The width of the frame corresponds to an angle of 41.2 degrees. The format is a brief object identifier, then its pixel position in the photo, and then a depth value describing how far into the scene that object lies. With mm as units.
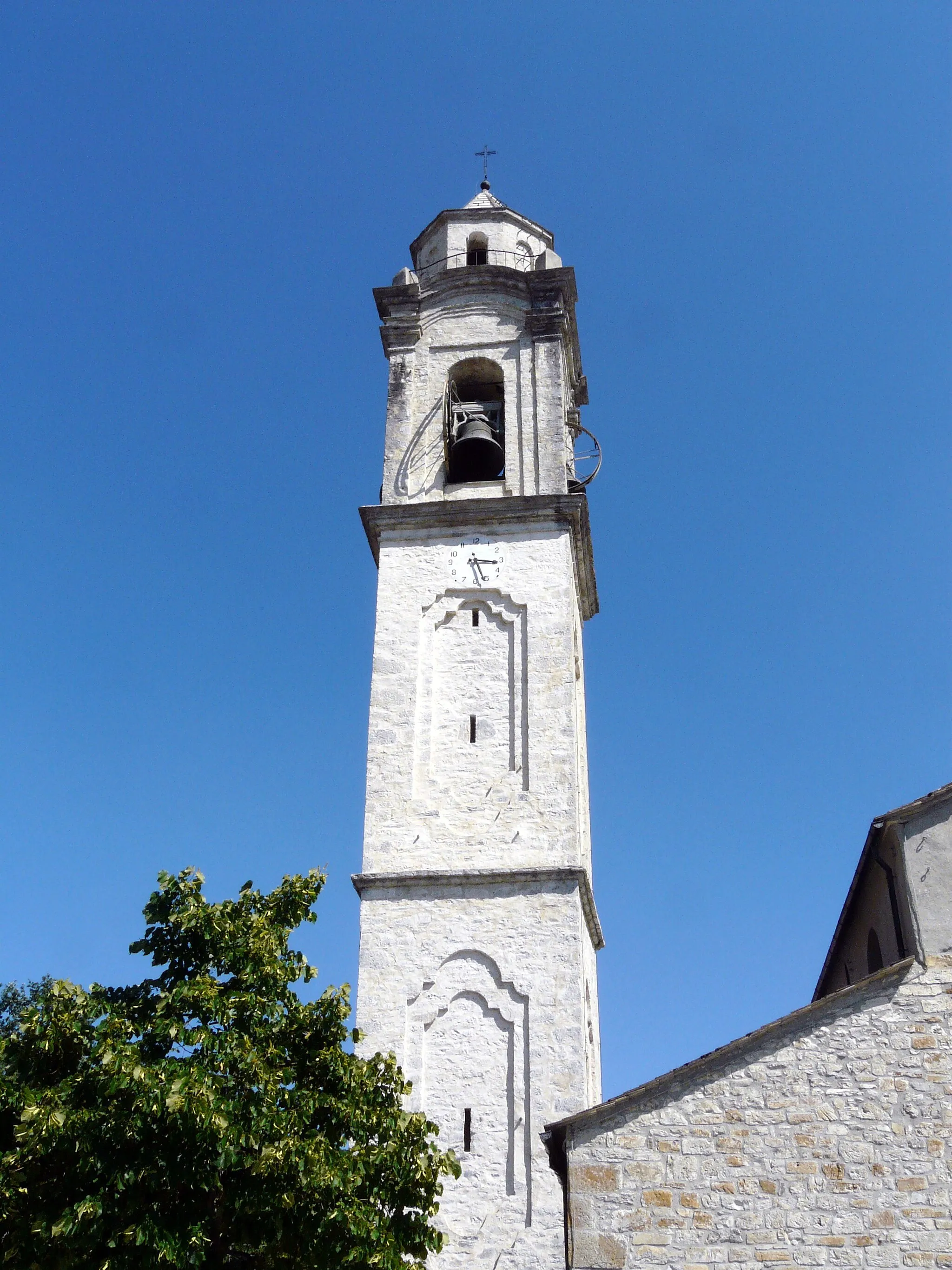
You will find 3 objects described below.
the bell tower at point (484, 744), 14938
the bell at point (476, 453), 20625
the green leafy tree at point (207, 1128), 10078
